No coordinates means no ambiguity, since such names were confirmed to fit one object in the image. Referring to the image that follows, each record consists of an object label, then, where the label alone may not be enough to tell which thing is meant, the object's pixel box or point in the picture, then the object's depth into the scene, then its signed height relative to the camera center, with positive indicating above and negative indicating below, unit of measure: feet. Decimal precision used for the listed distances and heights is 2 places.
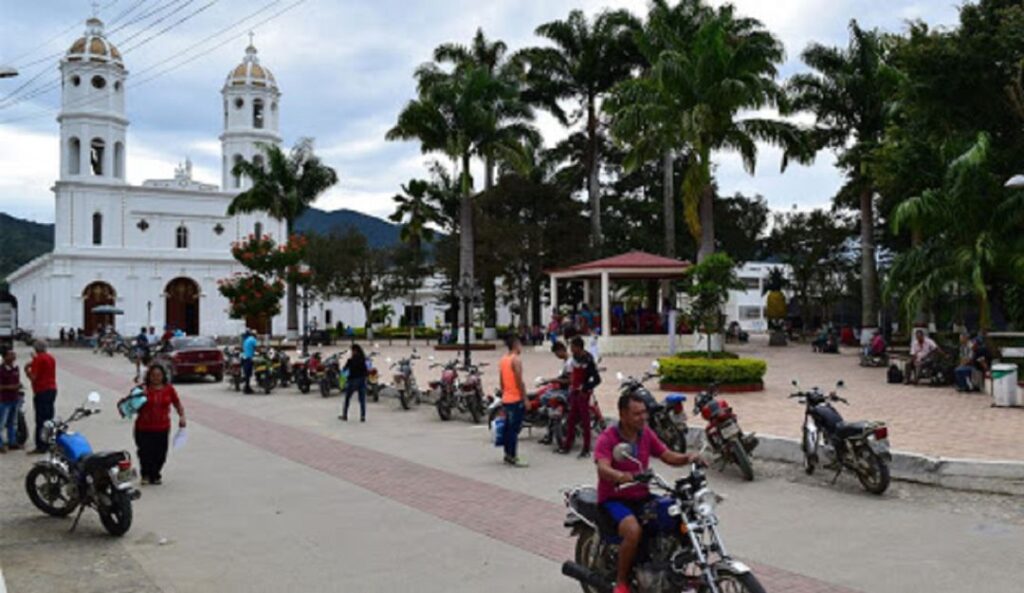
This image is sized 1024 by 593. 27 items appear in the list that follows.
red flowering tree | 129.80 +7.06
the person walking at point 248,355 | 72.74 -2.54
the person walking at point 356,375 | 51.90 -3.01
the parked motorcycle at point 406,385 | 58.85 -4.07
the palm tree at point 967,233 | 61.31 +6.31
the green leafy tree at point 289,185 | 155.63 +24.57
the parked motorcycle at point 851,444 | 29.37 -4.18
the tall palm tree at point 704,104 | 83.87 +20.96
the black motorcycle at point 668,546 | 15.12 -4.11
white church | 204.95 +24.09
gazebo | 105.50 +5.65
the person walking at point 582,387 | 38.06 -2.80
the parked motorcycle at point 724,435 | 32.45 -4.21
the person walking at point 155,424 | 32.42 -3.61
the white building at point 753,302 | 216.33 +4.76
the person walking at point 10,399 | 40.22 -3.37
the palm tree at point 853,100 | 102.89 +25.77
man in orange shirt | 35.94 -3.41
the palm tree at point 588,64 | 130.21 +38.10
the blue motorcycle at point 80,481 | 25.43 -4.63
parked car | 85.10 -3.26
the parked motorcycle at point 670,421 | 37.91 -4.22
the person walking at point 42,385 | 40.52 -2.76
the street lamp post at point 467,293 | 81.40 +2.75
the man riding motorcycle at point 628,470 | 16.47 -2.83
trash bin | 49.29 -3.64
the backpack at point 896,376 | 65.21 -4.04
